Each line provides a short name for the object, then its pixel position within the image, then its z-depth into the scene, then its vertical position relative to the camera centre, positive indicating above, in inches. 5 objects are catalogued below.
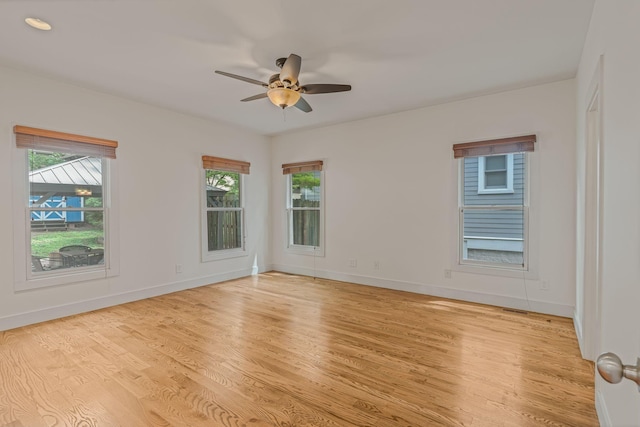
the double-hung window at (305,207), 233.6 +1.6
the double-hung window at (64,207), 140.8 +1.7
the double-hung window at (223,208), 213.0 +1.1
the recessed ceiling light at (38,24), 100.0 +58.7
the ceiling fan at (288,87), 113.3 +47.3
